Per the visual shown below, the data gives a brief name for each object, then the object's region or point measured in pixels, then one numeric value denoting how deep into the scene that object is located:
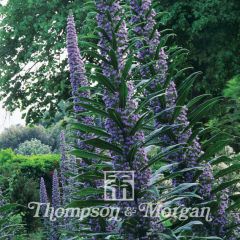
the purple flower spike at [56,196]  7.41
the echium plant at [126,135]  3.27
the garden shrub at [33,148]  58.34
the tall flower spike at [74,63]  4.07
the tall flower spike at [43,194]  7.53
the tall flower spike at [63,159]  7.98
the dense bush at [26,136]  68.25
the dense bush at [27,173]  13.90
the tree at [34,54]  16.39
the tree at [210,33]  13.95
